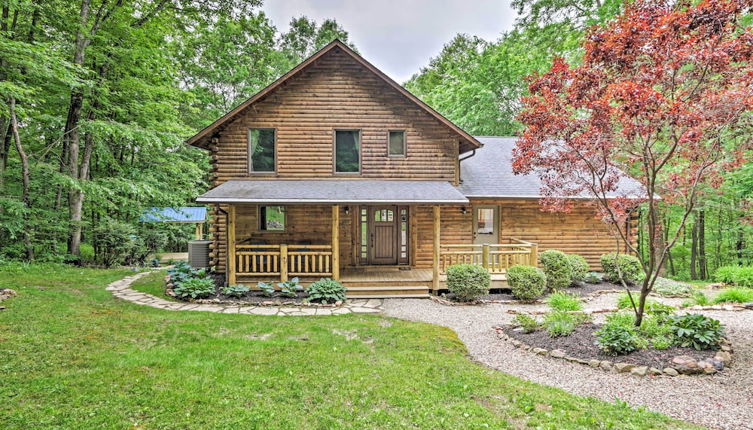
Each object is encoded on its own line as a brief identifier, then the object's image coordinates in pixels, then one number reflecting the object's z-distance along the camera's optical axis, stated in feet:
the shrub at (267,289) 27.55
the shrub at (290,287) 27.73
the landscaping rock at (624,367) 14.74
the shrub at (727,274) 34.25
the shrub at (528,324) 19.76
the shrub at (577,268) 32.24
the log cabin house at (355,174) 32.89
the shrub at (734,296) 25.54
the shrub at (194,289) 26.86
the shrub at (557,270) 30.14
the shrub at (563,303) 23.03
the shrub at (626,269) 32.91
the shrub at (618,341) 15.88
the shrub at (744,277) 32.68
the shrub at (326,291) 26.86
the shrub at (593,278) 33.81
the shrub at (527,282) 27.22
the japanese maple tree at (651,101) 13.92
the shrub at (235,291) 27.55
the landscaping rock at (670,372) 14.28
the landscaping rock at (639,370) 14.35
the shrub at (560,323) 18.51
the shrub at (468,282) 27.04
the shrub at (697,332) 15.97
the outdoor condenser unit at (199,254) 36.55
